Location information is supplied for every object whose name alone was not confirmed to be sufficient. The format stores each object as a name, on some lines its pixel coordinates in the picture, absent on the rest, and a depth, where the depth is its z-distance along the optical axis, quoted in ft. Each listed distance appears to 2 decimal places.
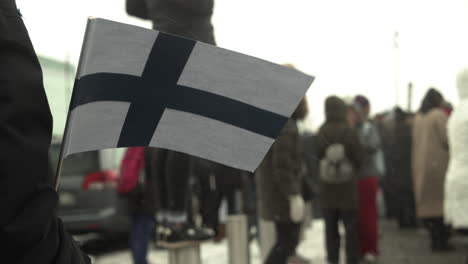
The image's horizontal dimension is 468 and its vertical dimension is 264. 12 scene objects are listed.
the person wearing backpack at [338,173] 16.19
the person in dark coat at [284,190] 14.32
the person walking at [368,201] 19.80
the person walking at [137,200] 16.80
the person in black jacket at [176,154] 8.64
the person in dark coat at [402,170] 25.89
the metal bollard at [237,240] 11.98
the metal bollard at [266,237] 17.47
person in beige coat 21.65
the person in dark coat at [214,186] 14.21
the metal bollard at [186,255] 11.21
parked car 23.85
